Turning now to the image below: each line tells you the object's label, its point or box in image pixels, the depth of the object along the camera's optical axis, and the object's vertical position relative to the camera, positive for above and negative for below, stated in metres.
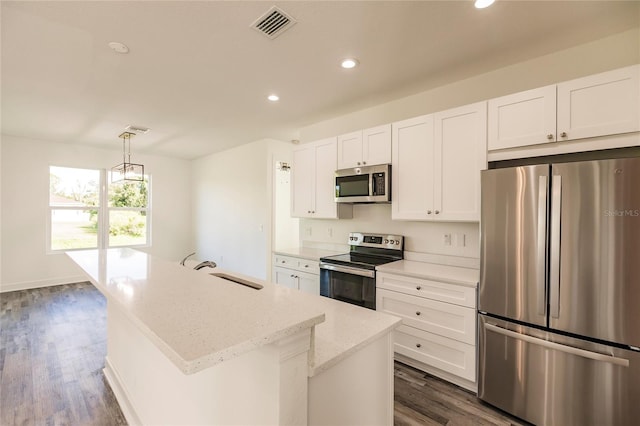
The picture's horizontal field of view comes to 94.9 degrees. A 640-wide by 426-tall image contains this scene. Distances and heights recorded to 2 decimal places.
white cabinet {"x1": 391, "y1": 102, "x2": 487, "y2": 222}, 2.39 +0.44
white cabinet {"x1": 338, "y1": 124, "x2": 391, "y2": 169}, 3.02 +0.72
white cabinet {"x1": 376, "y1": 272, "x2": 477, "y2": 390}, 2.22 -0.88
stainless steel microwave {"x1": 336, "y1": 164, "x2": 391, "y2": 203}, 2.96 +0.31
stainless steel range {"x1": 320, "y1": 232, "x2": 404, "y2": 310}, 2.77 -0.54
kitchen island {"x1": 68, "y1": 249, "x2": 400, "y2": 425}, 0.78 -0.49
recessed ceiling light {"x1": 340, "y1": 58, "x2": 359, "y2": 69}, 2.42 +1.26
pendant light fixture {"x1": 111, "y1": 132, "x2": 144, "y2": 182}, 4.36 +0.71
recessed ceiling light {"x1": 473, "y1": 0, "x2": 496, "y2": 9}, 1.73 +1.26
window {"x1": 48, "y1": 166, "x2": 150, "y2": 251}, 5.48 +0.02
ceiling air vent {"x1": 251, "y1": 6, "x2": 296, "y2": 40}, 1.86 +1.27
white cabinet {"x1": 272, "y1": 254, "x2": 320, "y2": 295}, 3.31 -0.72
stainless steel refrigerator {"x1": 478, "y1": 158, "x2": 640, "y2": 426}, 1.58 -0.47
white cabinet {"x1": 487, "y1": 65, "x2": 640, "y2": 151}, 1.76 +0.69
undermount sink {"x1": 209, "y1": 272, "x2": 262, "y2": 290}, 1.62 -0.41
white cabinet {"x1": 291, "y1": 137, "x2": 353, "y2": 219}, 3.54 +0.39
